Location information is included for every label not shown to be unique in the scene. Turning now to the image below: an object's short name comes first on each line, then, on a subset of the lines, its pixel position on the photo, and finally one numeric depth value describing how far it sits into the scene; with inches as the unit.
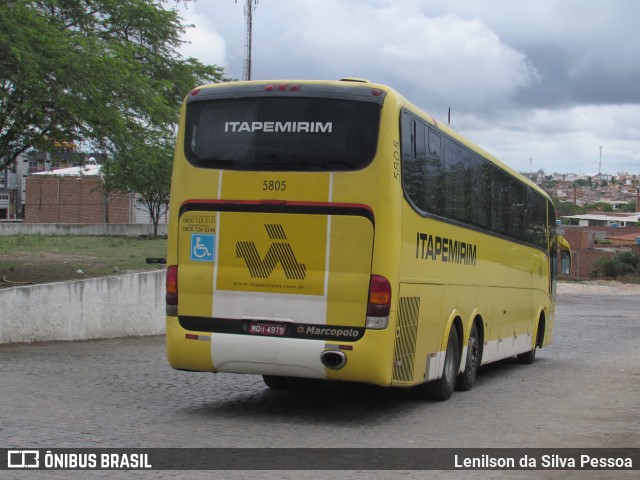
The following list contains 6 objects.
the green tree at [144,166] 848.9
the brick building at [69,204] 2667.3
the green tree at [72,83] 756.6
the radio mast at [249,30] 1568.7
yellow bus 398.6
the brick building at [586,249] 2500.0
